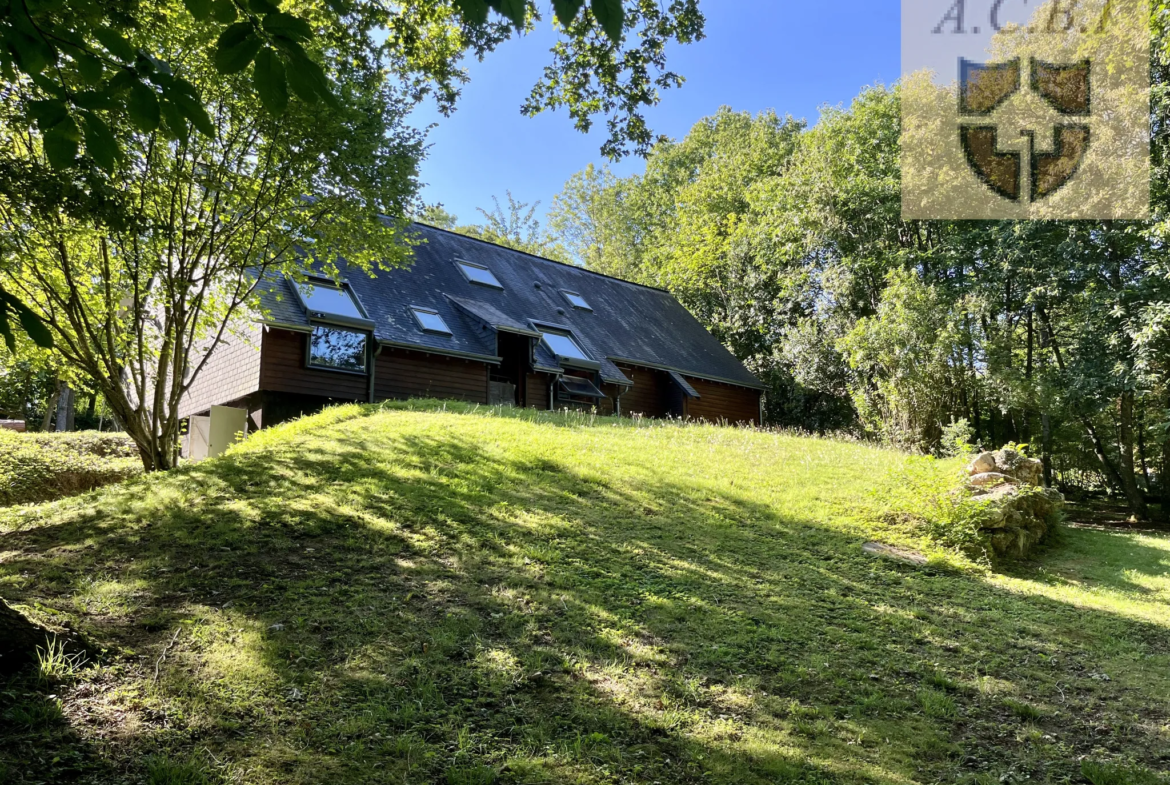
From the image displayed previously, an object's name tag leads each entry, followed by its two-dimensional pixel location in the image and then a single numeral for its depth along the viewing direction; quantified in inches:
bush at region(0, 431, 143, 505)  413.4
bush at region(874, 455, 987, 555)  305.6
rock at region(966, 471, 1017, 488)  346.6
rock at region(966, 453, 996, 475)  367.2
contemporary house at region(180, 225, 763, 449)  560.7
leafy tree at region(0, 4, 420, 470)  310.5
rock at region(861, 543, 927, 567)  281.3
